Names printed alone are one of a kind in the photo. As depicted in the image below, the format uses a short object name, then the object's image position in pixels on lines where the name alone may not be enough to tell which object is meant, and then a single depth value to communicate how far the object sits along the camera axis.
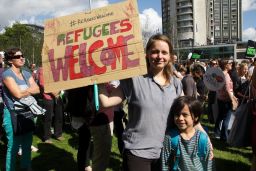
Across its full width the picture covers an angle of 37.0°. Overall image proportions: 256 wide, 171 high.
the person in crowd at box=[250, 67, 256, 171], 4.11
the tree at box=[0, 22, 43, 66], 45.72
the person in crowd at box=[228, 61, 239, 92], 9.14
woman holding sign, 2.87
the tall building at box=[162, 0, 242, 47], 127.12
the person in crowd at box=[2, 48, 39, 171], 4.54
